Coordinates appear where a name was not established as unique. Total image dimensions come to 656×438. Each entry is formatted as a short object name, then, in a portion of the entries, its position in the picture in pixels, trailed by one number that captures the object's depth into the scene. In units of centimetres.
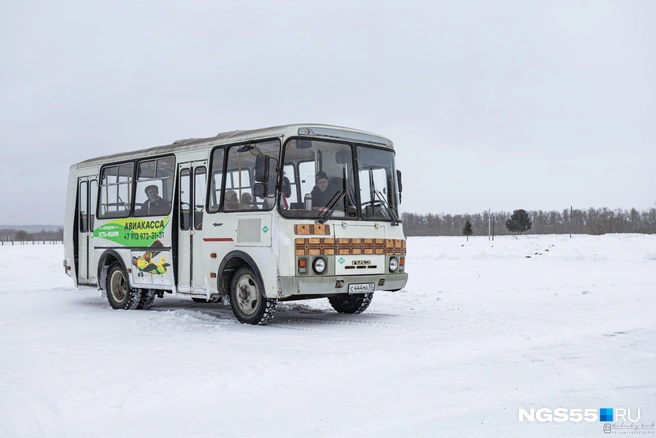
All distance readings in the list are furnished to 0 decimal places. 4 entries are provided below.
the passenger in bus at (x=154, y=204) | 1374
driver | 1147
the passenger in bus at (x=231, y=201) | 1209
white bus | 1123
